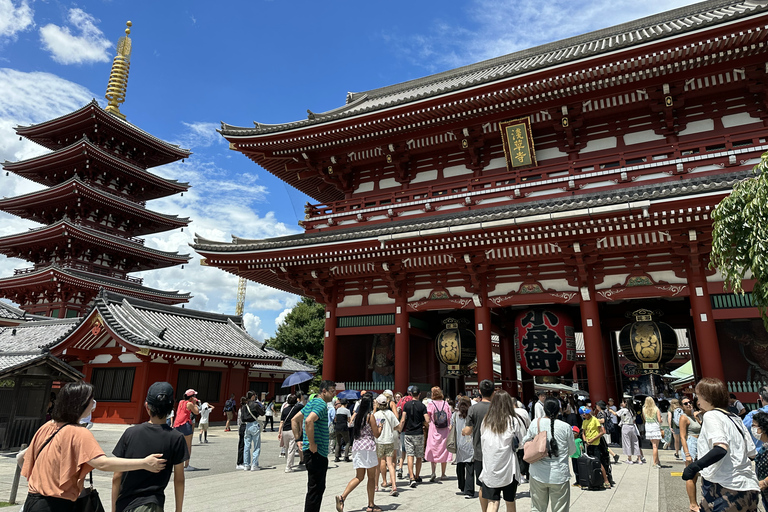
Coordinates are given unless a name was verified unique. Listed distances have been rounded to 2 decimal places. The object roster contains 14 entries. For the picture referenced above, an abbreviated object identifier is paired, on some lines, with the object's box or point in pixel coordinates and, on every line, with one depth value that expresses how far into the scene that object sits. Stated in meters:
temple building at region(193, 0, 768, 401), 12.14
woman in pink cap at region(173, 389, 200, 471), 9.97
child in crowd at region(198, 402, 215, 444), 16.19
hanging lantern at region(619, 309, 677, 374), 13.13
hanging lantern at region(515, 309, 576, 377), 14.05
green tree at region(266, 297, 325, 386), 42.09
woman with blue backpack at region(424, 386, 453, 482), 9.08
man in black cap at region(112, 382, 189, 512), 3.46
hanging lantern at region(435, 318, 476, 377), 15.39
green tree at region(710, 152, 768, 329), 6.90
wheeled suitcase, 8.29
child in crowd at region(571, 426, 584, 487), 8.38
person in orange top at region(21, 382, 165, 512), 3.31
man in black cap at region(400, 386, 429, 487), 8.91
